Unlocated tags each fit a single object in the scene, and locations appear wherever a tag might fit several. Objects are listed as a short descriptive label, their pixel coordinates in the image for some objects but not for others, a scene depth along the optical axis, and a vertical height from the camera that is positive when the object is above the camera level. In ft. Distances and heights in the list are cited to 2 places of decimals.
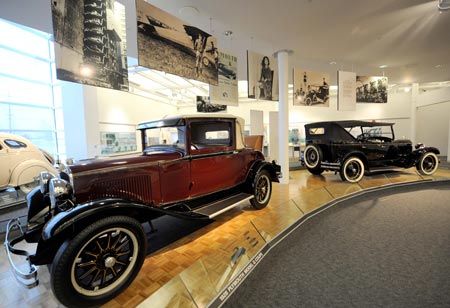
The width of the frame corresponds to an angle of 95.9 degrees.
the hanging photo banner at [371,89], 21.90 +5.11
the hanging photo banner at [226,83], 15.42 +4.47
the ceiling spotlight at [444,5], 11.62 +7.48
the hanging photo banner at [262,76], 16.43 +5.31
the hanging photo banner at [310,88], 19.66 +4.91
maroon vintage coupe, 5.05 -2.03
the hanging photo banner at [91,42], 8.39 +4.57
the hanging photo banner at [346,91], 20.18 +4.63
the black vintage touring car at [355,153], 17.97 -1.59
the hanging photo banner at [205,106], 29.53 +5.15
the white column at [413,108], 32.86 +4.37
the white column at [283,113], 17.52 +2.19
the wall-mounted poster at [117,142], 28.78 +0.12
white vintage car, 13.23 -1.18
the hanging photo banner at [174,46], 10.51 +5.59
